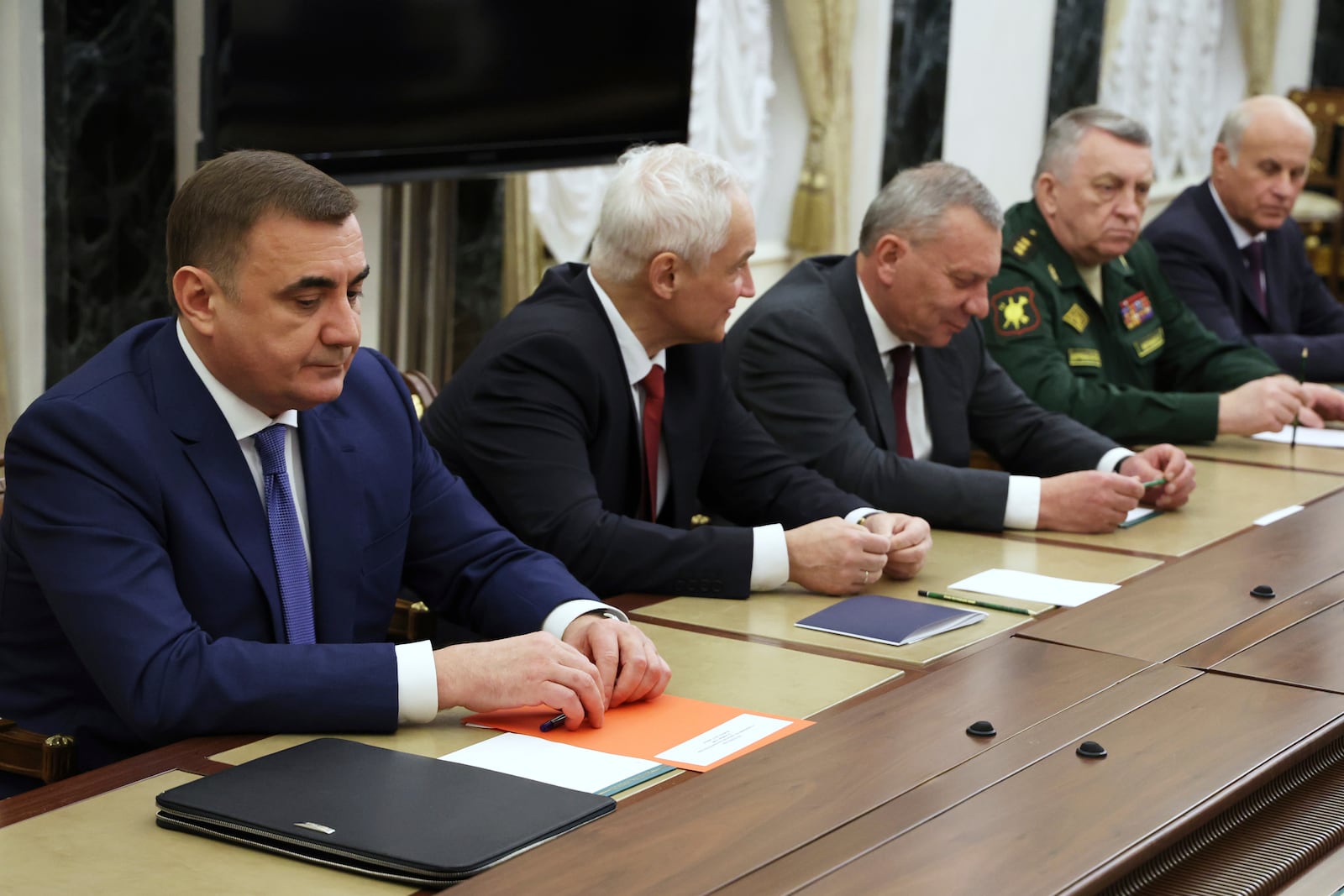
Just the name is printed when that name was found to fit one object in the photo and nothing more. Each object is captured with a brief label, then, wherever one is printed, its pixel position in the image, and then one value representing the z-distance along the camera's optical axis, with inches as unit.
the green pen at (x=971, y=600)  107.0
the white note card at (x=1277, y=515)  134.4
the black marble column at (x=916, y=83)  290.7
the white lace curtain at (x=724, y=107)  235.9
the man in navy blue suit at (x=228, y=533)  78.2
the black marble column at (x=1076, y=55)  343.0
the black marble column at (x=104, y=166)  160.9
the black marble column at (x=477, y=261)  215.3
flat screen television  157.5
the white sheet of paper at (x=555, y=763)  74.5
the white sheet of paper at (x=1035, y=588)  110.1
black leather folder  64.4
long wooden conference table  64.8
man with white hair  109.5
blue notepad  99.6
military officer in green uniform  168.6
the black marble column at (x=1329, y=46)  465.1
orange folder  80.0
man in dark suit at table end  203.8
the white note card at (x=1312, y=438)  170.9
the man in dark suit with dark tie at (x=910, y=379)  131.0
